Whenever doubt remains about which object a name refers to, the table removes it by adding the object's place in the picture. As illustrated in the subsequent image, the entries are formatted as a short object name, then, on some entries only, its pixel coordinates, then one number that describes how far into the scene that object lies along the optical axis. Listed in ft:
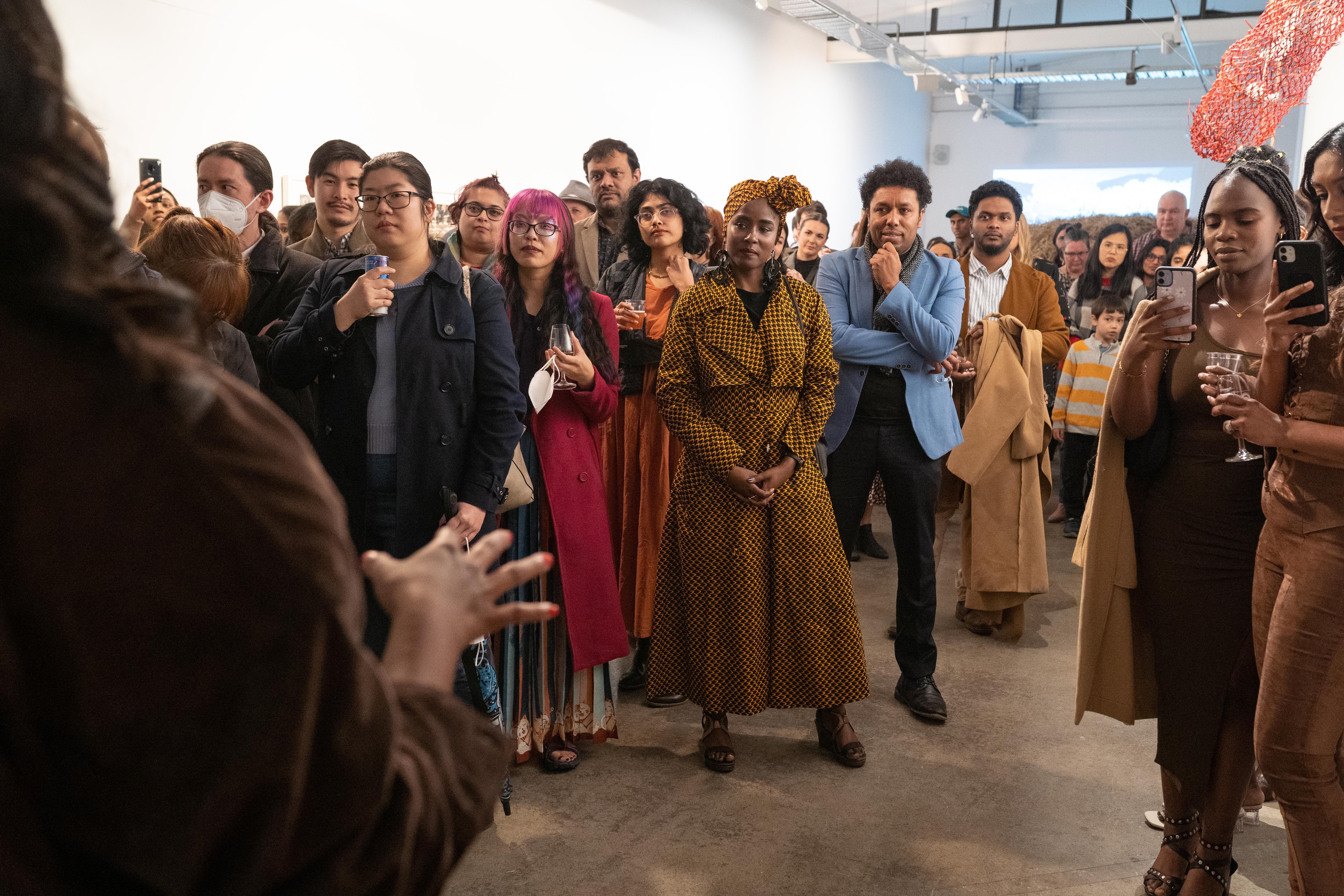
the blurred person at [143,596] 1.96
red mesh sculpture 12.16
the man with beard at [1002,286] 13.94
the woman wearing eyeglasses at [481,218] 11.10
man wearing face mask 9.65
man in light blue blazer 10.91
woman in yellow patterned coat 9.57
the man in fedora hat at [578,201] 16.19
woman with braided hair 7.11
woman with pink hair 9.59
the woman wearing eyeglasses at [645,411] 11.59
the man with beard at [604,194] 14.53
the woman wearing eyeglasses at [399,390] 7.90
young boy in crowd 18.90
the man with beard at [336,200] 11.27
